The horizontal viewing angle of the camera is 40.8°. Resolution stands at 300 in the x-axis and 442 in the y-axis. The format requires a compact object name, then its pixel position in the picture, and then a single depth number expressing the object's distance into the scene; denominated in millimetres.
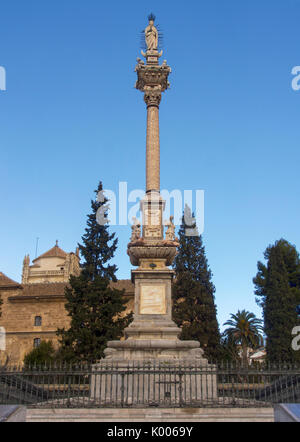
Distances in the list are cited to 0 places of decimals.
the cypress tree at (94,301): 24500
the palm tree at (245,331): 36406
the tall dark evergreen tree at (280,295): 28938
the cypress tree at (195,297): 29234
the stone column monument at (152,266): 13172
